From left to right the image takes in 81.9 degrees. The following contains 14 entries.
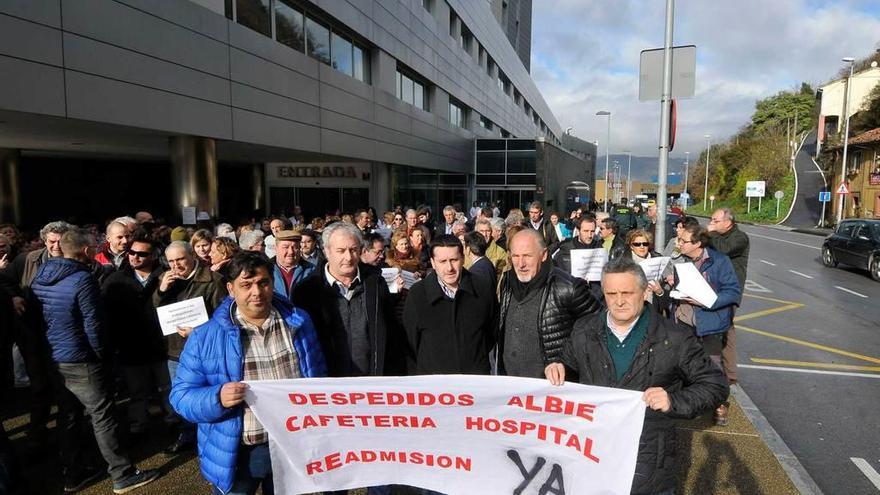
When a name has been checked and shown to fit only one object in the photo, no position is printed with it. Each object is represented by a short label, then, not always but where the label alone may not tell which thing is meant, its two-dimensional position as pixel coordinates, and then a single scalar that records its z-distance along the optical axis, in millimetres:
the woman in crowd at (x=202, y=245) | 5230
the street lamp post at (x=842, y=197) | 32594
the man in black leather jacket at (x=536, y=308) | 3158
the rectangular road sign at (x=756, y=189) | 48381
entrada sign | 23484
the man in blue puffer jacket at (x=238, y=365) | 2572
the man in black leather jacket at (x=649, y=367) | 2447
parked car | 14523
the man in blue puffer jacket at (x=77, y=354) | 3705
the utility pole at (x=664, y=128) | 7219
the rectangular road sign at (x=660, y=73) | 7168
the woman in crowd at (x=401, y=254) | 5535
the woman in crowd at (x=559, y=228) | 10569
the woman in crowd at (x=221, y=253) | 4973
